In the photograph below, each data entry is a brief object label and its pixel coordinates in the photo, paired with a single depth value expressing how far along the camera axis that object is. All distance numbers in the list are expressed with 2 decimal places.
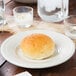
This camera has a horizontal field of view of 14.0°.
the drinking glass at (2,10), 1.06
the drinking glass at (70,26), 0.94
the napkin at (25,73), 0.76
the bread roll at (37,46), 0.79
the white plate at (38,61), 0.77
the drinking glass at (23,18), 1.02
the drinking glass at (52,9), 1.04
